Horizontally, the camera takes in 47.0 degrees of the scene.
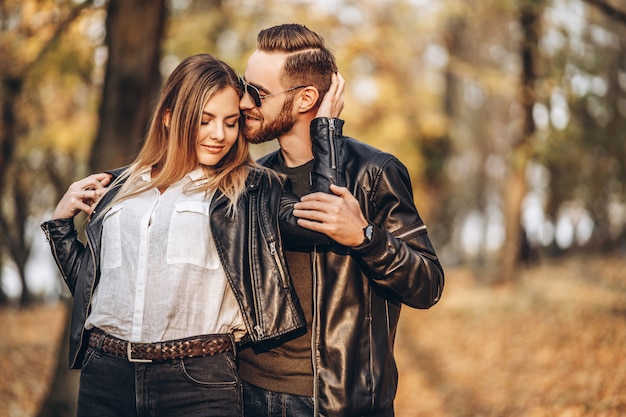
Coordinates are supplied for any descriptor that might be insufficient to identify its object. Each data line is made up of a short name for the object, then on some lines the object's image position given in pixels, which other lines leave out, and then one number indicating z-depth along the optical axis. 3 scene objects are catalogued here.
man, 2.67
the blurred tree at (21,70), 8.13
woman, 2.70
